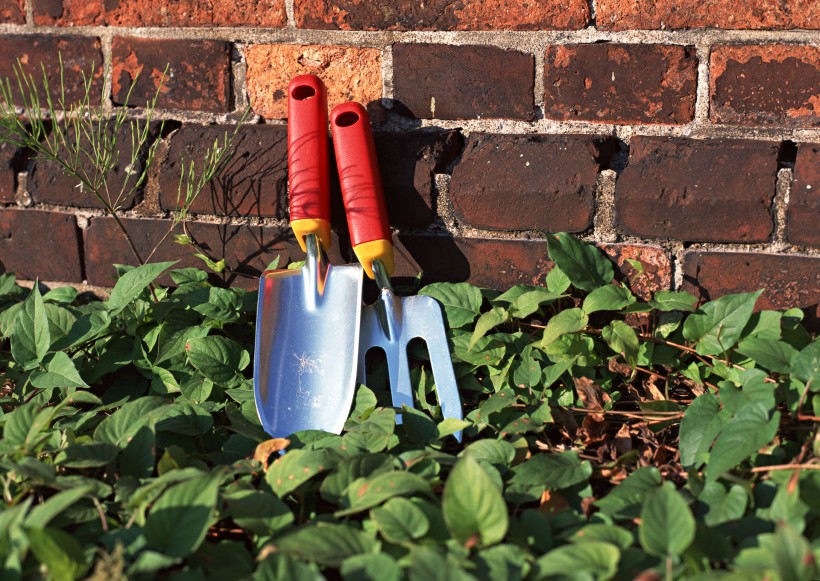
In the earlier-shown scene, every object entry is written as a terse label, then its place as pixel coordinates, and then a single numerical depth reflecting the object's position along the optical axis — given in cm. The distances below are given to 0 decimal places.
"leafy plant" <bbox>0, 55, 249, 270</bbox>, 131
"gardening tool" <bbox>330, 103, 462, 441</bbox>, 119
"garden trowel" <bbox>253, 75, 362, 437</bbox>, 115
